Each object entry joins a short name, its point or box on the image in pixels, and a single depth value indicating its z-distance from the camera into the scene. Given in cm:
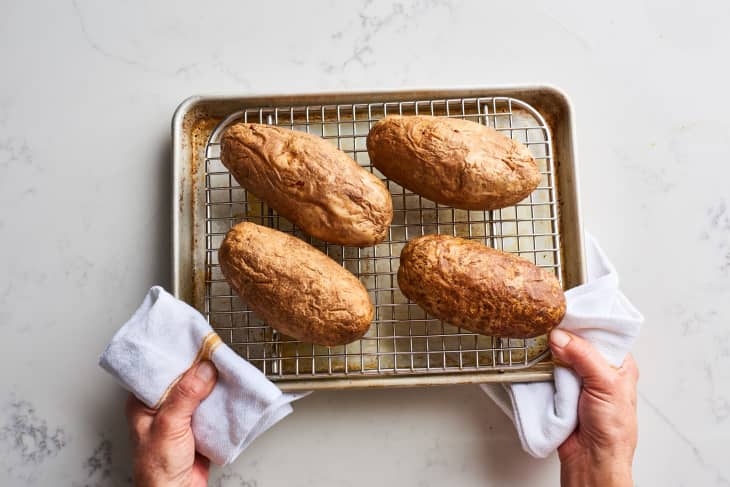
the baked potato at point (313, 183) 80
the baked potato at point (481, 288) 79
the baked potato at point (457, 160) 80
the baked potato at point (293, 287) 79
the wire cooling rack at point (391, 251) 85
